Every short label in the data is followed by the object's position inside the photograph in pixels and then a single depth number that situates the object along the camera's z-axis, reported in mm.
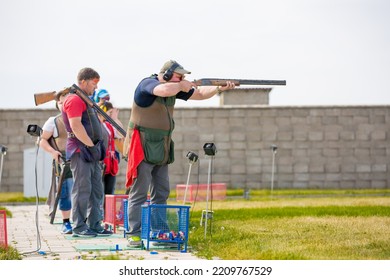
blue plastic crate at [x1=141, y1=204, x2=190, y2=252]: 14570
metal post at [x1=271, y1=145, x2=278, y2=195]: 36194
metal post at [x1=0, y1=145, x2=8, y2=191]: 24547
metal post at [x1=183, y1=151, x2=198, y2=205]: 18859
